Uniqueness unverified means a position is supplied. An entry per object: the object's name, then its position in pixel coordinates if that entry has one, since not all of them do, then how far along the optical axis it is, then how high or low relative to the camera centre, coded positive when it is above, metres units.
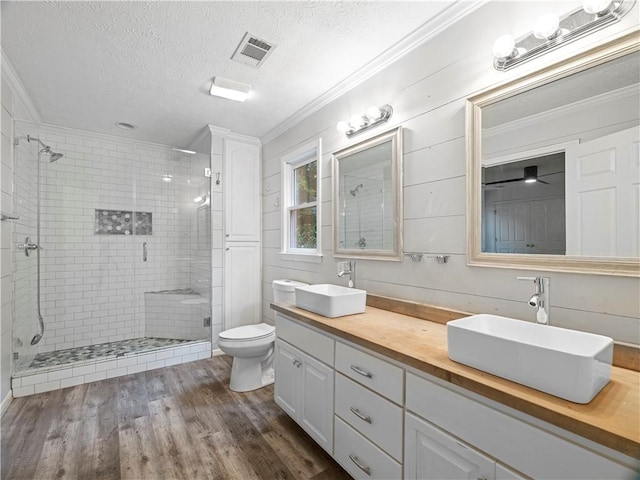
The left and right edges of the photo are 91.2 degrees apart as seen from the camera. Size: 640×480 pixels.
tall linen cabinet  3.43 +0.13
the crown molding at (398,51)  1.62 +1.18
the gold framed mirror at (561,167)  1.14 +0.30
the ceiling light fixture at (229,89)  2.38 +1.18
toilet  2.52 -0.95
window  2.89 +0.38
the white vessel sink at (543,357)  0.86 -0.37
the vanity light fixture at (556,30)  1.16 +0.85
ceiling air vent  1.92 +1.21
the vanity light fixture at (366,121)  2.08 +0.83
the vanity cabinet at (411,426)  0.84 -0.67
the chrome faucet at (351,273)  2.28 -0.25
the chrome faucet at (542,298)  1.25 -0.24
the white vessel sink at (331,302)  1.80 -0.38
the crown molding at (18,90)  2.12 +1.16
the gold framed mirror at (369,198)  2.02 +0.29
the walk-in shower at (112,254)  3.04 -0.16
